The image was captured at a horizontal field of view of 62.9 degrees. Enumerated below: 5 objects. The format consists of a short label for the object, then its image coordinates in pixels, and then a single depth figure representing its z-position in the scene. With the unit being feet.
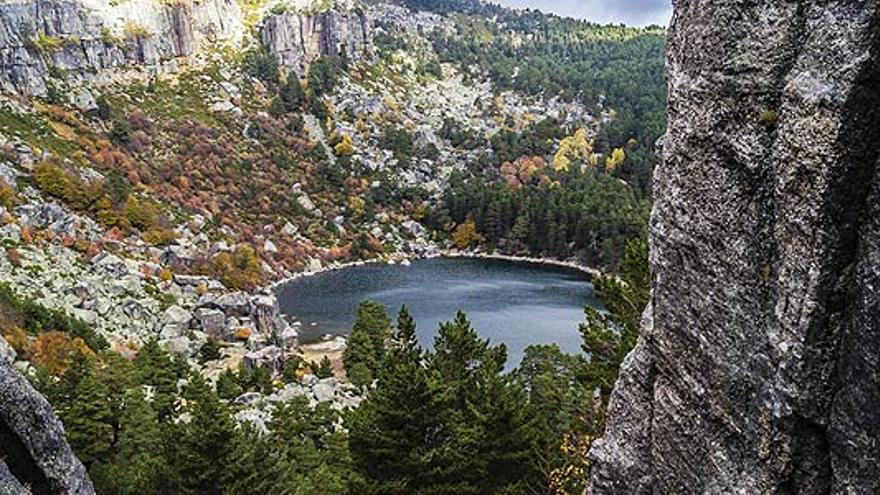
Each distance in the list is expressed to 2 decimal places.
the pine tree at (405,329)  119.11
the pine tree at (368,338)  189.37
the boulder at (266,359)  186.91
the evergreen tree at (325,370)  187.62
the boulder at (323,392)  164.35
